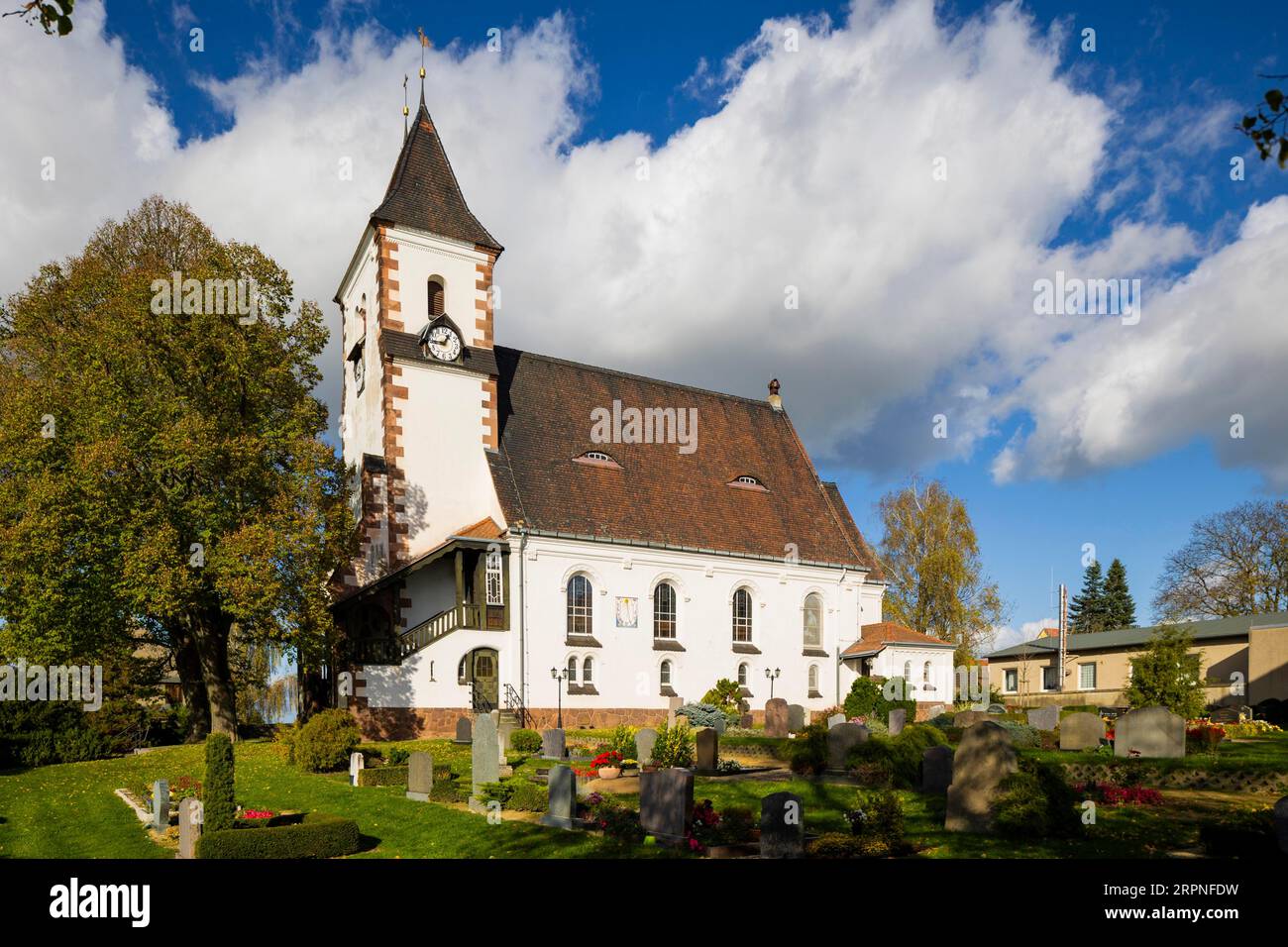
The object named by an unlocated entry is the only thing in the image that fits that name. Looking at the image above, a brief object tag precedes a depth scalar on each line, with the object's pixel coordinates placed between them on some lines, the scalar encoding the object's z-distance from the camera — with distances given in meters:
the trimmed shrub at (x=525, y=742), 25.50
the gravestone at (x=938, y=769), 17.16
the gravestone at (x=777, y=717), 29.22
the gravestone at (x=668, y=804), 13.22
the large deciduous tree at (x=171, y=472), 23.72
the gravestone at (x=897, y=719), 28.20
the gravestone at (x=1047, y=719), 27.88
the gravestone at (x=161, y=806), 15.56
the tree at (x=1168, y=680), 25.67
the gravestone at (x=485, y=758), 17.33
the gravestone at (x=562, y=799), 14.91
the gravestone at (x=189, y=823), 12.96
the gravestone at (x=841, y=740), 20.83
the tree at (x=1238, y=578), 55.38
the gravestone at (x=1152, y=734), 19.72
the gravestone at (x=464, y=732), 26.94
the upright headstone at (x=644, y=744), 22.27
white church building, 31.58
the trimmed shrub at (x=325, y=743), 22.17
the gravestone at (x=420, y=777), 17.92
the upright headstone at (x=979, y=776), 13.33
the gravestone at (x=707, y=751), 21.97
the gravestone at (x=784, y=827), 11.59
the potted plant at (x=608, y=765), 21.25
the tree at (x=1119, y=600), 69.31
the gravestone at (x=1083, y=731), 22.59
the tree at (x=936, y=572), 50.44
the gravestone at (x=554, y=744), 23.67
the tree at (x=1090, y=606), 70.75
